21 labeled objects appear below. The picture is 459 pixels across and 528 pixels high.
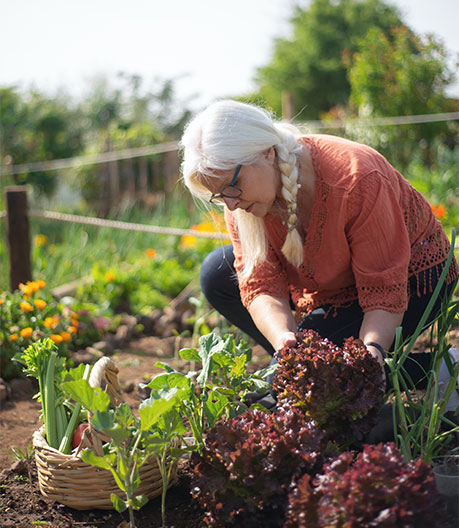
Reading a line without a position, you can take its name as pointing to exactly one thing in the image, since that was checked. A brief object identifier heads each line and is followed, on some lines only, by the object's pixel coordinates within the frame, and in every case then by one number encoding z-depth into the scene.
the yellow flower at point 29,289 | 3.30
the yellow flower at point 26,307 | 3.16
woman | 1.89
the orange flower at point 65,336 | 3.08
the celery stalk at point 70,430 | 1.86
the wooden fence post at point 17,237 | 4.11
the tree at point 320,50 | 20.88
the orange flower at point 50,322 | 3.15
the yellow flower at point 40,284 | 3.34
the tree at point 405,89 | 7.96
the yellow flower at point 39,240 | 5.62
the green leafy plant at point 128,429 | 1.45
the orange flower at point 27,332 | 2.93
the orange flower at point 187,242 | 4.74
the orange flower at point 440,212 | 4.07
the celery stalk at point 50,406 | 1.82
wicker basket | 1.73
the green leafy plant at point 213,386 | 1.67
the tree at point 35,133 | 10.70
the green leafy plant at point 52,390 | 1.84
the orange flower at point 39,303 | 3.20
